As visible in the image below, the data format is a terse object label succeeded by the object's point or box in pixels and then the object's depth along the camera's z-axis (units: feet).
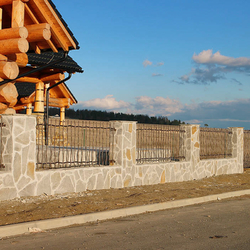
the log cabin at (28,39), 31.53
